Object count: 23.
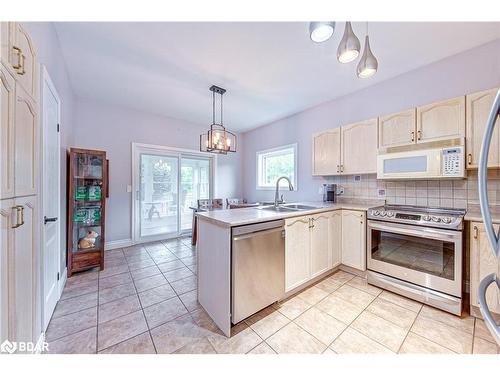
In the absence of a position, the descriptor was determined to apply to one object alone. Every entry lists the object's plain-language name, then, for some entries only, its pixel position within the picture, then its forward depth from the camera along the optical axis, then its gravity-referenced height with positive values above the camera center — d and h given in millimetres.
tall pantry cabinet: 896 +2
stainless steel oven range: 1700 -671
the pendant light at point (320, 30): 1152 +978
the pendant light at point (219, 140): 2546 +648
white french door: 3770 -8
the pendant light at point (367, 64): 1466 +956
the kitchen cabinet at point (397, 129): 2143 +692
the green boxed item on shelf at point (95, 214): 2672 -395
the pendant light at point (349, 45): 1279 +963
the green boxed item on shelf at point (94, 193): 2648 -91
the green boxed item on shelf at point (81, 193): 2535 -89
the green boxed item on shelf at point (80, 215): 2553 -393
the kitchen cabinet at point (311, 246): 1942 -676
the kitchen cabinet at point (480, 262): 1576 -629
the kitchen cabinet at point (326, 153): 2852 +533
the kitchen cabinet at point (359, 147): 2469 +546
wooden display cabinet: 2418 -300
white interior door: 1568 -77
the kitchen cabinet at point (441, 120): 1858 +690
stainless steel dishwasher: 1491 -686
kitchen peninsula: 1491 -612
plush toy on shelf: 2555 -737
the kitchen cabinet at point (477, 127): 1701 +558
